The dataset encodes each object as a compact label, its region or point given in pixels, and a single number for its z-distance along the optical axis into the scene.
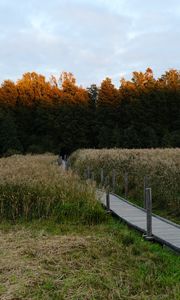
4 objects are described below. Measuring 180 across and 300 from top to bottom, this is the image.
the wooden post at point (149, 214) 8.84
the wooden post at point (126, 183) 16.75
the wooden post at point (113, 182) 17.38
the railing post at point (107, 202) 12.34
